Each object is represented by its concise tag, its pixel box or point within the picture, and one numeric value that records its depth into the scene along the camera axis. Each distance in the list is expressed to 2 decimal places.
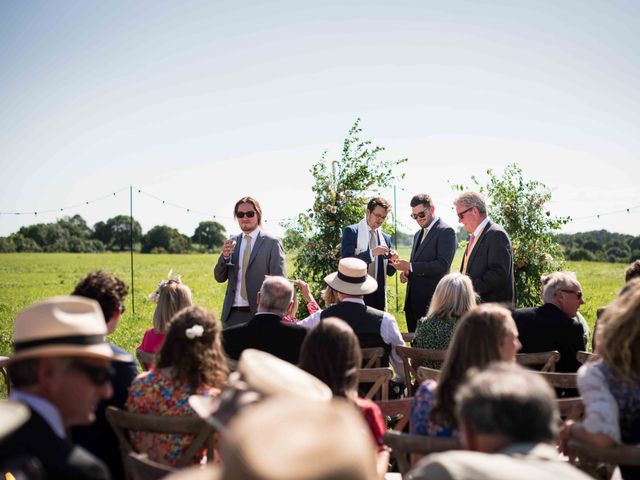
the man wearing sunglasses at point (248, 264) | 6.98
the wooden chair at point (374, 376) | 3.88
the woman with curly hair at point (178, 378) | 3.23
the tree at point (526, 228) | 10.31
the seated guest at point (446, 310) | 4.71
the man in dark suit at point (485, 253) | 6.42
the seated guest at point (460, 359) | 2.87
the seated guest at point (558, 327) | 4.81
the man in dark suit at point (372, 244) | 7.30
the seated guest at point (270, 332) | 4.48
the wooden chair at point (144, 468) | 2.48
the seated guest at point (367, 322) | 4.95
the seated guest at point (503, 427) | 1.81
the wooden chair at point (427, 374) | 3.59
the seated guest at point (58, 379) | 2.14
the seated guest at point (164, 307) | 4.80
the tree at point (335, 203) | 9.45
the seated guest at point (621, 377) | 2.91
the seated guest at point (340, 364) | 3.15
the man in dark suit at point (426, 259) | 6.95
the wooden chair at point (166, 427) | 2.87
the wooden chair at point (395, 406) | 3.47
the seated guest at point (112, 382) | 3.28
